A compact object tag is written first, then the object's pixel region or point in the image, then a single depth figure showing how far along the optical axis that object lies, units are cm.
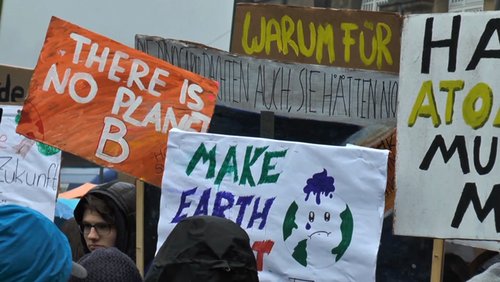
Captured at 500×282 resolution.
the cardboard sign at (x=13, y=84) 875
